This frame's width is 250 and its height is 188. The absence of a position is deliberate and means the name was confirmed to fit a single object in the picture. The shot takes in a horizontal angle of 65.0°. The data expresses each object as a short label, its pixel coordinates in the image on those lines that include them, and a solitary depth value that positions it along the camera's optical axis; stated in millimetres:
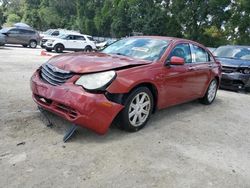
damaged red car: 2655
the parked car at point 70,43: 13850
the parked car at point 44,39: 14379
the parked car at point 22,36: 14477
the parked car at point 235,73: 5955
